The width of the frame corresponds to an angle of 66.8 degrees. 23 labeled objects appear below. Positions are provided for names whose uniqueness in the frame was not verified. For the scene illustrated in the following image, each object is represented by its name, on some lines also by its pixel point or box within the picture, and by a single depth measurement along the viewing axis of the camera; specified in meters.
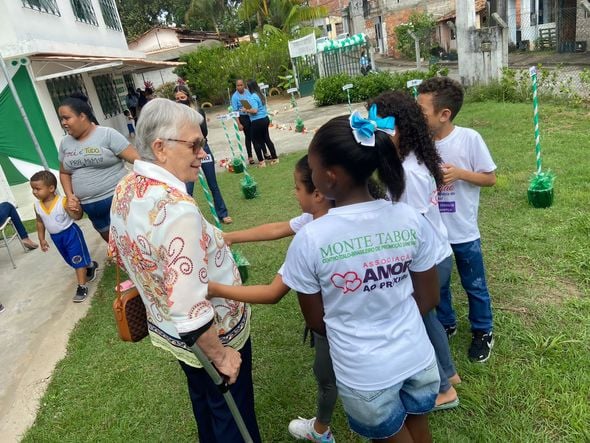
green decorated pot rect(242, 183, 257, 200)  6.84
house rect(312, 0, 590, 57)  19.50
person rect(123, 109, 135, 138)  17.51
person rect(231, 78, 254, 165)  8.94
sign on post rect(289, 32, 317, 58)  16.39
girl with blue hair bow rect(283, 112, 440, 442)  1.42
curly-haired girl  2.04
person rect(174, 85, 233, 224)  5.85
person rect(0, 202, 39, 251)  5.82
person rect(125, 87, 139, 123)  18.30
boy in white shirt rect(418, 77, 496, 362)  2.40
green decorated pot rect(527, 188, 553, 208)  4.59
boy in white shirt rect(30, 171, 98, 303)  4.42
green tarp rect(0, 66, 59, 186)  8.25
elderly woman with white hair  1.48
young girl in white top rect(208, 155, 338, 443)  1.68
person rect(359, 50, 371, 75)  19.51
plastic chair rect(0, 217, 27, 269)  5.67
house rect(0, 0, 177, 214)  8.40
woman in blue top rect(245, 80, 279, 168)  8.68
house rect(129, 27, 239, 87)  28.08
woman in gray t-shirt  3.86
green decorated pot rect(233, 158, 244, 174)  8.66
